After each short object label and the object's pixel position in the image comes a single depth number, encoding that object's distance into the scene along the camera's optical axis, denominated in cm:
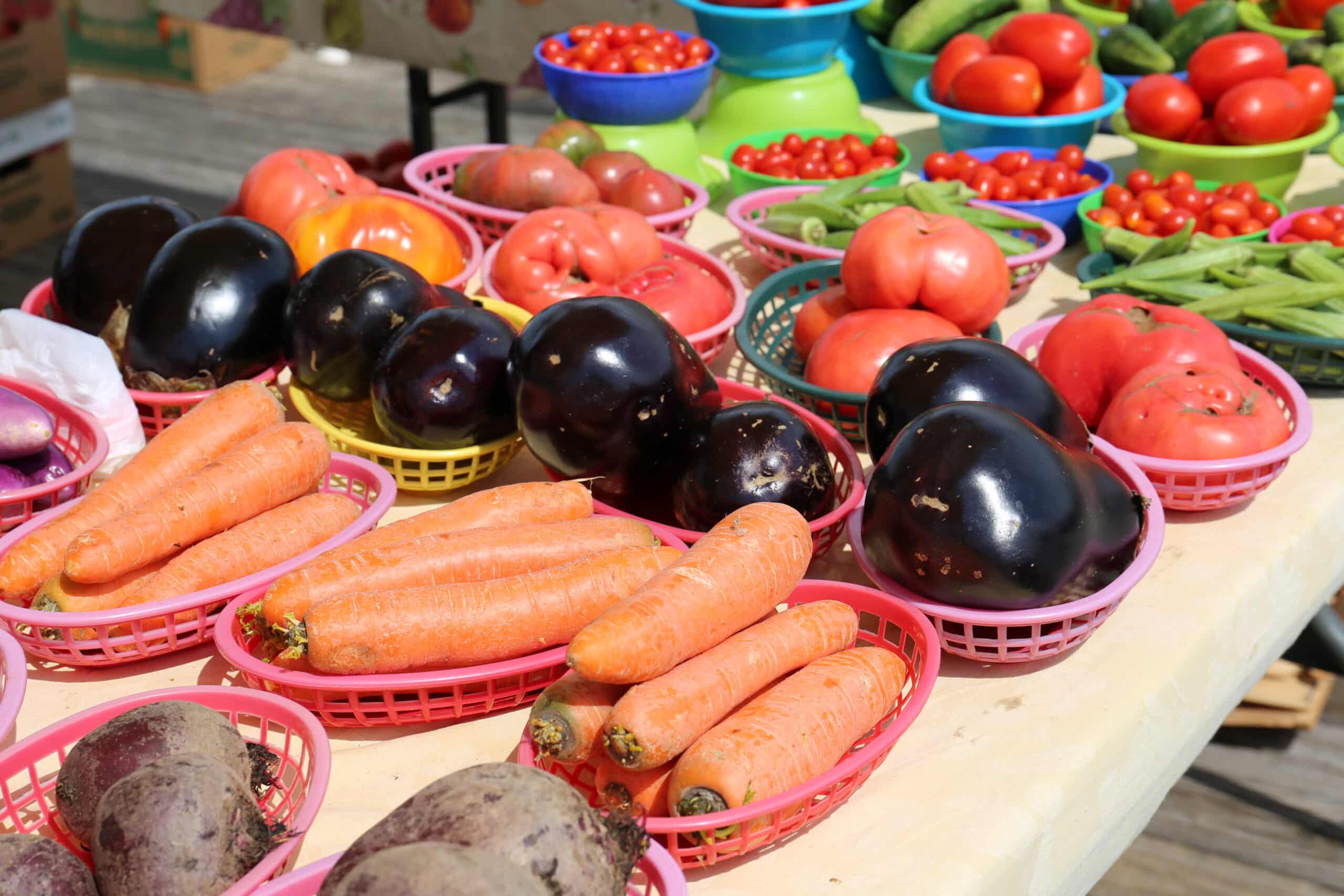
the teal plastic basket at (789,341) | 161
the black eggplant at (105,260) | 176
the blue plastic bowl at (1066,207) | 225
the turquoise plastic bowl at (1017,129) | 253
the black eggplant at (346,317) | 153
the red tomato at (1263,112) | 233
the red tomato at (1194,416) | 144
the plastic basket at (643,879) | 83
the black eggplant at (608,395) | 134
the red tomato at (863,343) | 158
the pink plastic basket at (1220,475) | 142
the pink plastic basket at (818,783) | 91
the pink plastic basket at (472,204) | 213
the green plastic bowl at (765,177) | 234
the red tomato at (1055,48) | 258
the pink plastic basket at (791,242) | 198
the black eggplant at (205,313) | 159
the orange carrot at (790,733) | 94
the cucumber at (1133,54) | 286
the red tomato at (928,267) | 166
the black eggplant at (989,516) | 115
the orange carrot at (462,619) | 108
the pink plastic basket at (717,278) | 174
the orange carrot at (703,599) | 101
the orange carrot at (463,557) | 115
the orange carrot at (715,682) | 97
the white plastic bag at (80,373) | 149
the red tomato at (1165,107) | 243
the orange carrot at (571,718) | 98
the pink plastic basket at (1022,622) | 117
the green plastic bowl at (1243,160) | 235
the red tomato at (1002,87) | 255
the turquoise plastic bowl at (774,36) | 260
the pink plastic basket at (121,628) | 113
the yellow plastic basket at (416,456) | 147
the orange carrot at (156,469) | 122
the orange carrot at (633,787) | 100
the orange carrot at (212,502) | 119
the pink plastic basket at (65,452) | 136
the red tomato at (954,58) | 272
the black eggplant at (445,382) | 144
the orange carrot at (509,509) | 130
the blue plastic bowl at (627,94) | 247
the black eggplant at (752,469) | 130
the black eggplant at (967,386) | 135
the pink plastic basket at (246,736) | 97
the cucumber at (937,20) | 296
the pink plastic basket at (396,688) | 108
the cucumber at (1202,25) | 286
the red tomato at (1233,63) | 244
